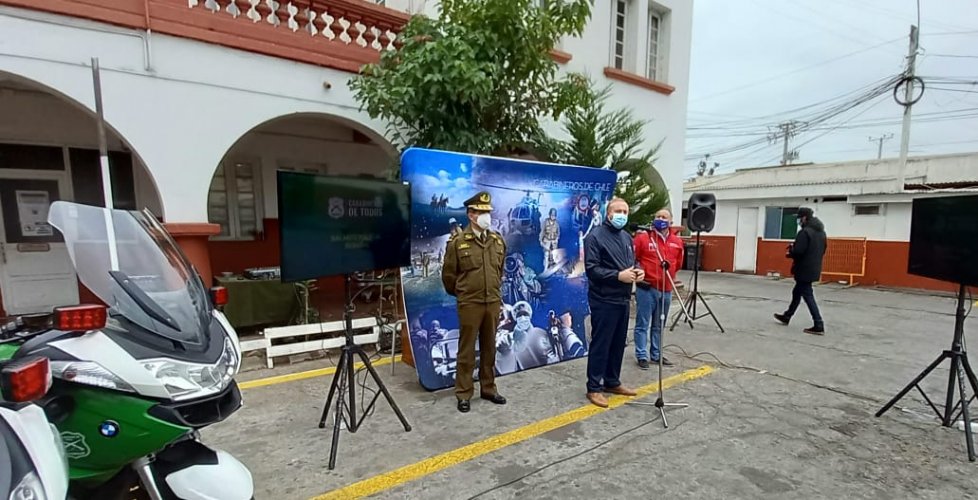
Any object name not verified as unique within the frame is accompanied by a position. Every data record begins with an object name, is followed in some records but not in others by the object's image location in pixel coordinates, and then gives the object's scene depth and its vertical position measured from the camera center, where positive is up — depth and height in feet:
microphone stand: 13.15 -5.69
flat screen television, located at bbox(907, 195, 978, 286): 11.68 -0.75
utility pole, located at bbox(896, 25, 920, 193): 52.31 +13.54
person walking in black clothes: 23.26 -2.37
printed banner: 14.84 -1.47
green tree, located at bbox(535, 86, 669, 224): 23.43 +2.98
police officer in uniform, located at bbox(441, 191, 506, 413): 13.37 -2.07
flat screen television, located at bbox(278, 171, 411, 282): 10.10 -0.41
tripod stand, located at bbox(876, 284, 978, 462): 11.48 -4.21
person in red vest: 17.87 -2.88
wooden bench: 17.54 -5.23
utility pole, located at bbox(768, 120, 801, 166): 111.04 +18.53
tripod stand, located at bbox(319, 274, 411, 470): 11.53 -4.05
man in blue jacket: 13.92 -2.39
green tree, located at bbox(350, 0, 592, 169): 16.94 +5.08
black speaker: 25.73 -0.14
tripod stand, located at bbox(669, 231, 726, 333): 24.39 -5.46
